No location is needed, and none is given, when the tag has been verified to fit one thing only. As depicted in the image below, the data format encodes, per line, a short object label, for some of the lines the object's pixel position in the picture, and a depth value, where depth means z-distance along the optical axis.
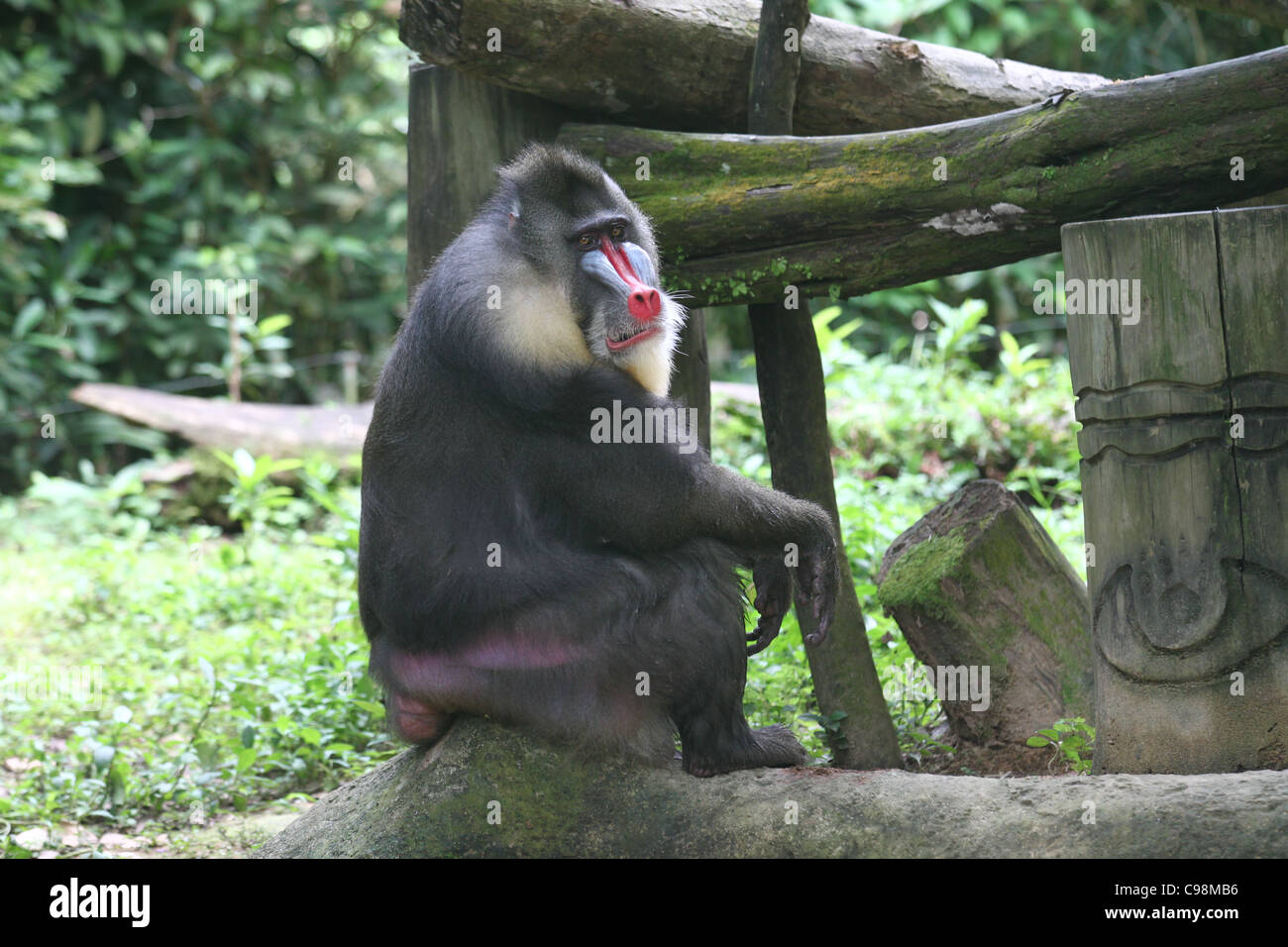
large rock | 3.11
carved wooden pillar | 3.45
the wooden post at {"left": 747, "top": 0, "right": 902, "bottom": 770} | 4.57
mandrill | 3.68
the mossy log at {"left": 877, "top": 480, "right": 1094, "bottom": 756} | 4.59
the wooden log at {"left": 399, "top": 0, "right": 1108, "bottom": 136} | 4.32
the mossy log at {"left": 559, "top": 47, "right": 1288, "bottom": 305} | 3.78
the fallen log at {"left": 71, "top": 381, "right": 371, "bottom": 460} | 9.66
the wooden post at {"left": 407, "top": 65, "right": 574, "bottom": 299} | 4.77
